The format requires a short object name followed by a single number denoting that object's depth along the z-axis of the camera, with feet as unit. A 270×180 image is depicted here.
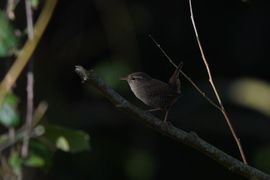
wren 28.89
